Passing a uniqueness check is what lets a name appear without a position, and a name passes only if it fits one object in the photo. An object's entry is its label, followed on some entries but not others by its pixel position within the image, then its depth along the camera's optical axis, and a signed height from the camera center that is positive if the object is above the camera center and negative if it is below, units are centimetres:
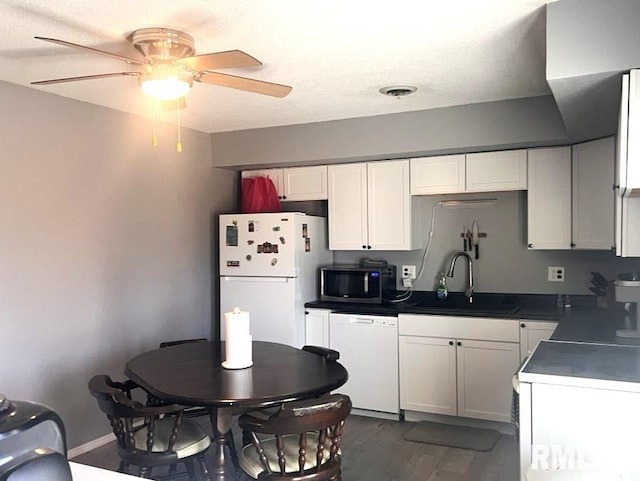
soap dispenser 443 -43
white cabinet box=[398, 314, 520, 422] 379 -89
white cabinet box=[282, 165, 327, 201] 456 +43
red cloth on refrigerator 462 +32
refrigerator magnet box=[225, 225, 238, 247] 453 +0
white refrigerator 433 -27
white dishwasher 414 -90
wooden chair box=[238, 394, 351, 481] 225 -85
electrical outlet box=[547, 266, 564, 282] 408 -28
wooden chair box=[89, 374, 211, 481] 247 -93
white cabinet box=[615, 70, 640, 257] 213 +38
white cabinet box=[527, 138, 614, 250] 352 +25
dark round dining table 234 -66
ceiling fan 230 +70
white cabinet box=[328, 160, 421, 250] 426 +22
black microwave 439 -38
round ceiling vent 331 +86
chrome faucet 436 -26
